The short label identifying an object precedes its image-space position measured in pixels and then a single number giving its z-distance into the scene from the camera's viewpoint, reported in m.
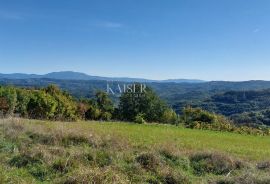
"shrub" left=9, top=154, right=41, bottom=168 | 5.42
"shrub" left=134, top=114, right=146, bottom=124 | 21.83
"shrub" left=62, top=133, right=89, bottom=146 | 7.54
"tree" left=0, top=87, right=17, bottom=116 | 20.13
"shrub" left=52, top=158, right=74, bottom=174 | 5.19
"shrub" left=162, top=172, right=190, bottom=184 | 5.04
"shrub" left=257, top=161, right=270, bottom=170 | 6.03
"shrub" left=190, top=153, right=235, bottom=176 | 6.02
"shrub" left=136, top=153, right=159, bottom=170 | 5.51
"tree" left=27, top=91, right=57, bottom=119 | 22.63
